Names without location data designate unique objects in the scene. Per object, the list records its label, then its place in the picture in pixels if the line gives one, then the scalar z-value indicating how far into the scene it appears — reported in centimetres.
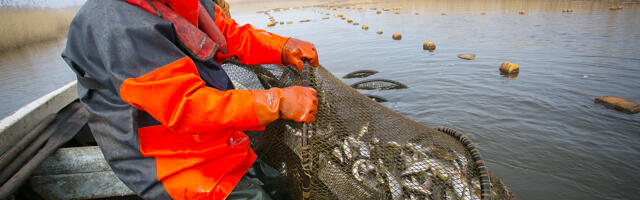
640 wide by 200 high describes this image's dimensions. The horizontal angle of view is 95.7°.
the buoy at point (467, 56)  916
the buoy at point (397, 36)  1377
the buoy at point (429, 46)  1101
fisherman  153
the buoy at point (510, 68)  732
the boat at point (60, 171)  230
